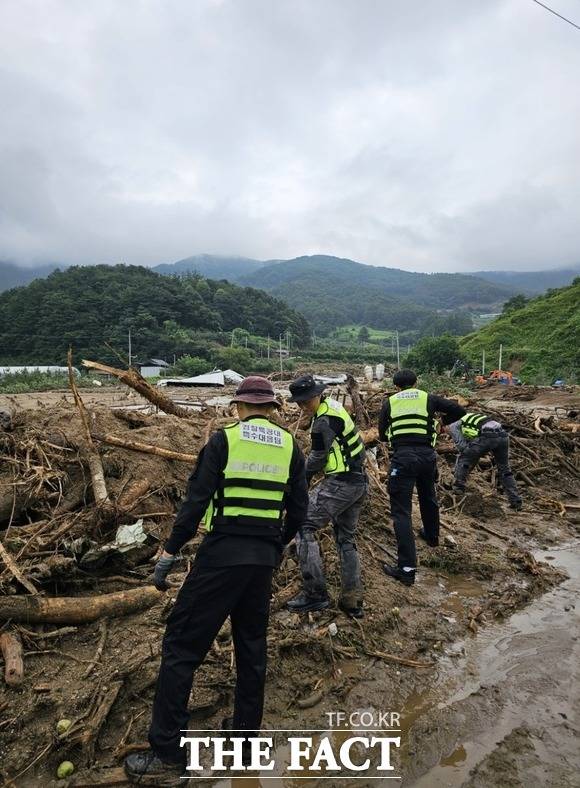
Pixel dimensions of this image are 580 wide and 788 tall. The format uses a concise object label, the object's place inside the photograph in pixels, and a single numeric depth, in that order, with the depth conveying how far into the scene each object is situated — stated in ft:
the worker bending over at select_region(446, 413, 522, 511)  24.25
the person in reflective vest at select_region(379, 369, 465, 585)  15.97
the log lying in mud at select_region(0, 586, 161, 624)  11.63
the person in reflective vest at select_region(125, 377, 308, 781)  8.34
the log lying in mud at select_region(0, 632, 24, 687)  10.15
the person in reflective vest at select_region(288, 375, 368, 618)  13.25
